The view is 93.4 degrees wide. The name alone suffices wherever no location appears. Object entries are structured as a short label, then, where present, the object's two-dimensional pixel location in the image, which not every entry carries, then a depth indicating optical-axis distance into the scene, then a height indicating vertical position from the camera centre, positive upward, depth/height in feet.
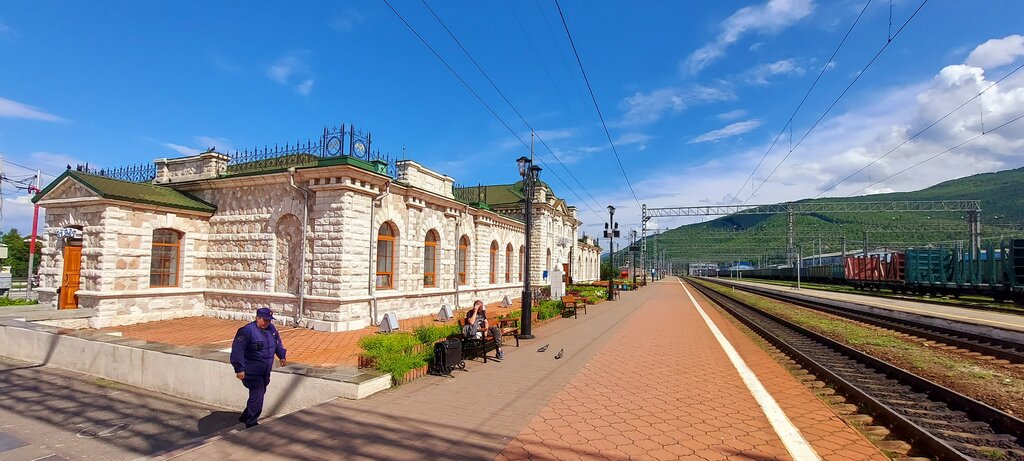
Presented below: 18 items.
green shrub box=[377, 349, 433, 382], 23.31 -5.33
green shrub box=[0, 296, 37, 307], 48.88 -5.23
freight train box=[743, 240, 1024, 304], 73.97 -1.76
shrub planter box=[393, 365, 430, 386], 23.77 -6.10
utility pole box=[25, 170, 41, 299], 57.98 +1.03
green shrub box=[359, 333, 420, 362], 24.54 -4.78
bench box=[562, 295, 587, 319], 59.93 -5.96
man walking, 18.63 -4.20
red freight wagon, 110.32 -1.74
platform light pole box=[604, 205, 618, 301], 100.24 +5.55
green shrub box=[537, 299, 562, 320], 52.31 -5.91
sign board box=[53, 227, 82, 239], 42.29 +1.67
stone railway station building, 40.93 +1.31
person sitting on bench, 30.01 -4.38
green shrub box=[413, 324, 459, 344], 29.60 -4.87
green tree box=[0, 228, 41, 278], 146.51 -1.59
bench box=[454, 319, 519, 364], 29.76 -5.61
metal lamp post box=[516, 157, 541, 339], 40.16 +6.38
